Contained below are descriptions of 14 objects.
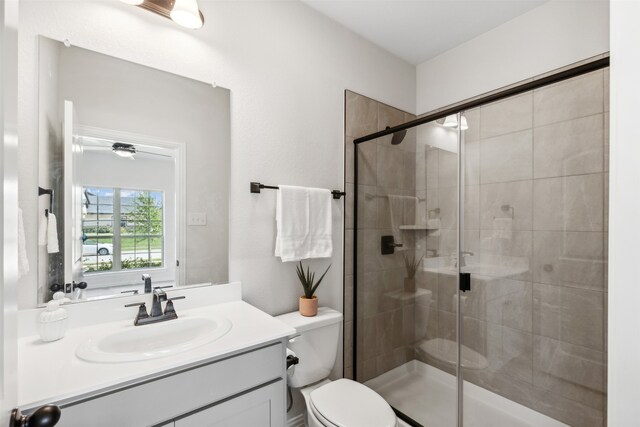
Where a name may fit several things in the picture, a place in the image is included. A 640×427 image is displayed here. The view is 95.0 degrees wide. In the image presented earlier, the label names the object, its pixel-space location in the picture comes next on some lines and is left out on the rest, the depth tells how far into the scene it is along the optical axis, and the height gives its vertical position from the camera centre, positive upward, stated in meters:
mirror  1.10 +0.16
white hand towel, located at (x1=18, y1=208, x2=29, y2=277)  0.95 -0.13
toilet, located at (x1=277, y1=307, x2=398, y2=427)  1.29 -0.89
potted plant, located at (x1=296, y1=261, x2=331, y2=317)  1.63 -0.47
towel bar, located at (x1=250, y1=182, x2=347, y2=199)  1.55 +0.14
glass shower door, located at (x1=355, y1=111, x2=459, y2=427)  1.67 -0.37
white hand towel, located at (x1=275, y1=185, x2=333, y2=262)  1.61 -0.06
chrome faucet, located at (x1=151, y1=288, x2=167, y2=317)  1.22 -0.37
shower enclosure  1.30 -0.23
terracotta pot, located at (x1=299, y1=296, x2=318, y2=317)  1.63 -0.52
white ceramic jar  0.98 -0.37
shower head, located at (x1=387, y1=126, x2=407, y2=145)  1.83 +0.48
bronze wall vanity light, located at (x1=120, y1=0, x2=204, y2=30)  1.25 +0.88
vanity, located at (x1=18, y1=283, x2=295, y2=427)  0.77 -0.47
